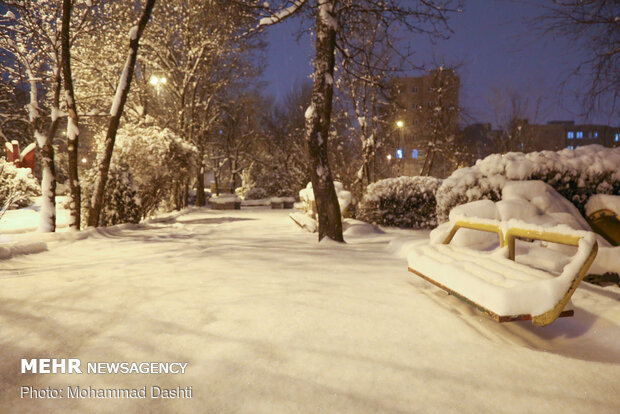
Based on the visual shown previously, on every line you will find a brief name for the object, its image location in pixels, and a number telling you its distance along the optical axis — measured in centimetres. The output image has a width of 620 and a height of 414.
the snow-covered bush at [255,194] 3234
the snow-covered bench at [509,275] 248
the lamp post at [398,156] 2750
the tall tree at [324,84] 757
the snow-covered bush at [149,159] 1293
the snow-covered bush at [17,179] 1150
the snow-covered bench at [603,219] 535
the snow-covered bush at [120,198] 1114
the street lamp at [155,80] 1694
